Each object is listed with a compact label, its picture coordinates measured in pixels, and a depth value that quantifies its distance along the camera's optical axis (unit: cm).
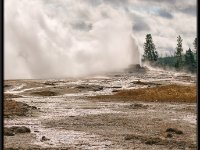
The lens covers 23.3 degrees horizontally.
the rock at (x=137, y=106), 4760
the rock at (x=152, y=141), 2538
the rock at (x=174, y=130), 2918
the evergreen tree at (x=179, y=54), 17100
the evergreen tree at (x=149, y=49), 18862
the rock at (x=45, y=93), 6844
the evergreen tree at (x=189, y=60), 16900
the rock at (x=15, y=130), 2711
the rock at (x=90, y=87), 7931
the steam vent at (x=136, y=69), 15612
